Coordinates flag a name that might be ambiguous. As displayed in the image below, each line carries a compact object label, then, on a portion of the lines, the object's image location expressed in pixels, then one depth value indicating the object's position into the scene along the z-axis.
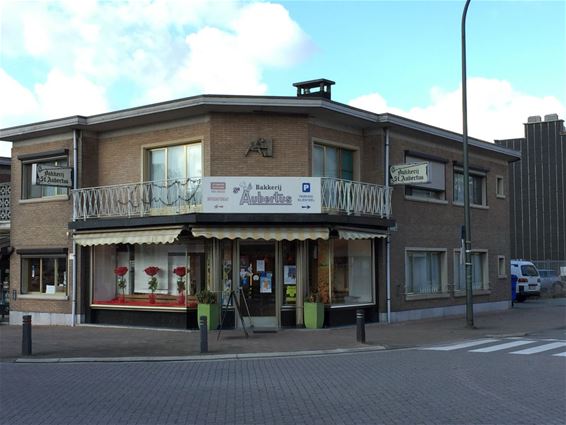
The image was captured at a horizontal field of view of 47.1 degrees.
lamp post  18.38
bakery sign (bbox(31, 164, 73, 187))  19.39
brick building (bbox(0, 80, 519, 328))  17.83
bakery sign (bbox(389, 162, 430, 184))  19.58
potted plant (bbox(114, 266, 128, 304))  20.12
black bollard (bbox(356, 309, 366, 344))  15.02
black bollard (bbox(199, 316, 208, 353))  13.84
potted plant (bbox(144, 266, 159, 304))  19.54
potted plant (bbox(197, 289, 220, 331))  17.69
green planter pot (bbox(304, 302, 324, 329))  18.02
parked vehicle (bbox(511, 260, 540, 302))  31.80
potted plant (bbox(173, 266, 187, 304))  18.89
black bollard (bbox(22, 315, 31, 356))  13.69
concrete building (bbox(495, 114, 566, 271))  50.47
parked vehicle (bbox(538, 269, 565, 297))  36.34
